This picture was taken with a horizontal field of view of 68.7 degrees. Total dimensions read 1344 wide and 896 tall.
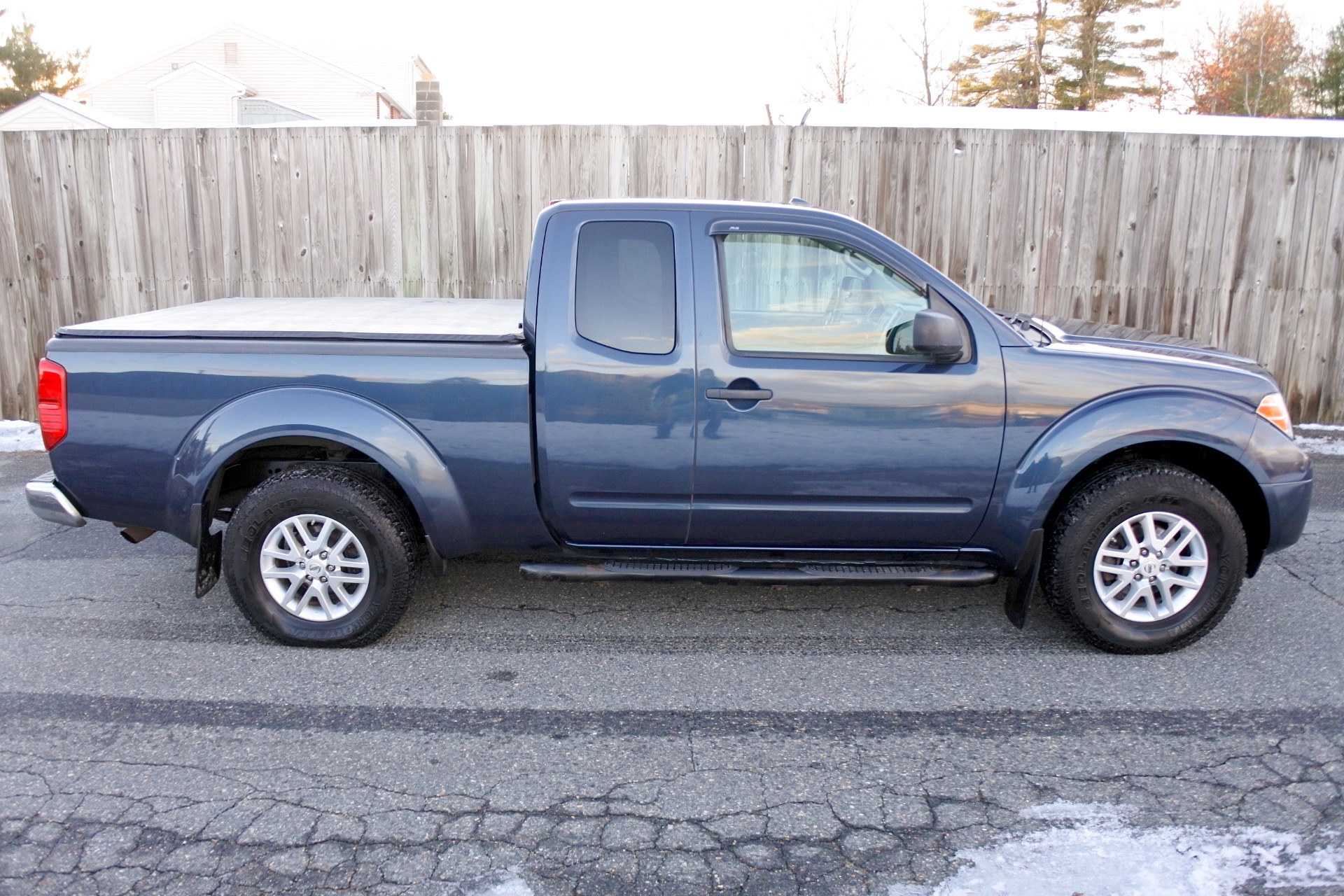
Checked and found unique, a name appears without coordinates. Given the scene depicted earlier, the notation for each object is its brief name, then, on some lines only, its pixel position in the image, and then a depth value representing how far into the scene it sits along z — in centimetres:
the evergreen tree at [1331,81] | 2875
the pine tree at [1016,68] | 3381
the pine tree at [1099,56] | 3341
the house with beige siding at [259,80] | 3388
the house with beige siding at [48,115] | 2197
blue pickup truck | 409
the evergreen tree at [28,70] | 3981
